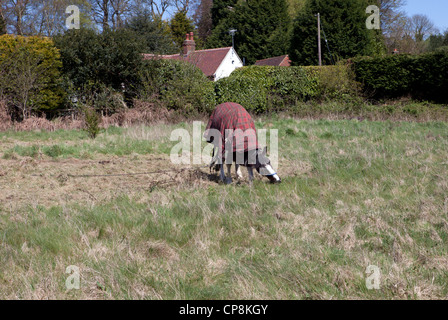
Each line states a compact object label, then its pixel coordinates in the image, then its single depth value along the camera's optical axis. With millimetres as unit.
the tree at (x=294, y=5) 48209
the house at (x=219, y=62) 36062
